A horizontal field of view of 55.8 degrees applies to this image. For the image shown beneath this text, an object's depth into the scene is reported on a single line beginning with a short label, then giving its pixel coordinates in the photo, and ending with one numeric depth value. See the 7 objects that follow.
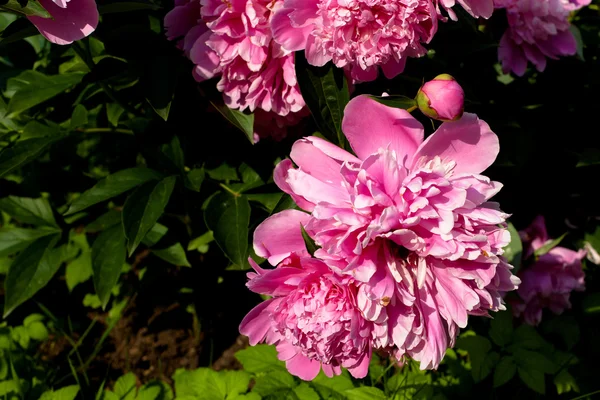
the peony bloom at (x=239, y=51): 1.00
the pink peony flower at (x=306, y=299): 0.82
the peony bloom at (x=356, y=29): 0.85
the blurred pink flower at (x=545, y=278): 1.60
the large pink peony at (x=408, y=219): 0.76
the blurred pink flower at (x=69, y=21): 0.87
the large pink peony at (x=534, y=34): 1.32
